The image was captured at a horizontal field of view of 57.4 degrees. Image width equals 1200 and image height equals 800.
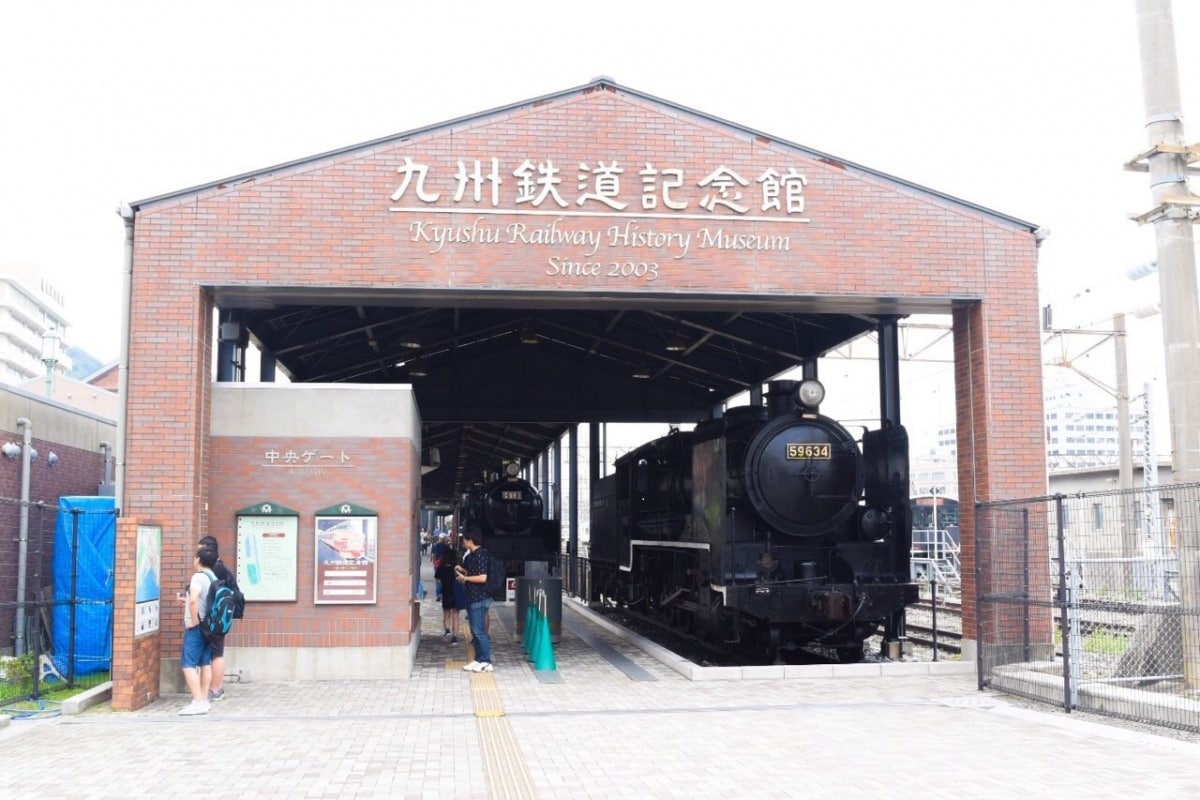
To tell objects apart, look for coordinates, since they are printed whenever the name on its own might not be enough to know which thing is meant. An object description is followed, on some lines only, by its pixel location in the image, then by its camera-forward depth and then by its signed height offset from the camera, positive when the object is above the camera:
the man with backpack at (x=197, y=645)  9.96 -1.17
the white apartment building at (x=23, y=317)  92.12 +17.61
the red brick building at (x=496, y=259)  11.40 +2.74
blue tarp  12.23 -0.72
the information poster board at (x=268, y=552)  11.66 -0.38
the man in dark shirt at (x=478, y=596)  12.41 -0.93
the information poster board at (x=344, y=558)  11.73 -0.45
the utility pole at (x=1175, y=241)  9.72 +2.50
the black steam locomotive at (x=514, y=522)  23.84 -0.18
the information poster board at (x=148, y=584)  10.16 -0.63
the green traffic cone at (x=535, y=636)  13.30 -1.51
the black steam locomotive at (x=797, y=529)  12.77 -0.22
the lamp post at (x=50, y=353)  23.39 +3.71
